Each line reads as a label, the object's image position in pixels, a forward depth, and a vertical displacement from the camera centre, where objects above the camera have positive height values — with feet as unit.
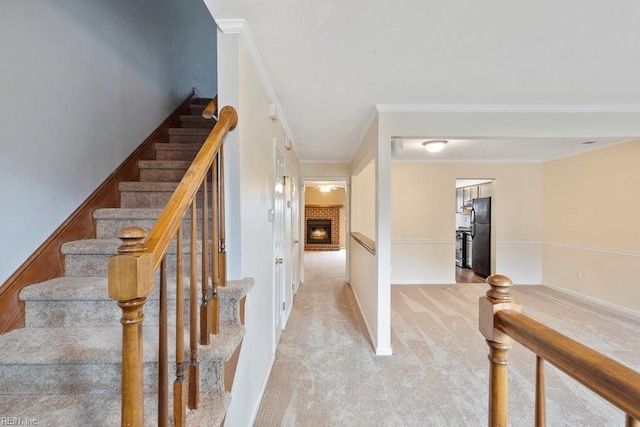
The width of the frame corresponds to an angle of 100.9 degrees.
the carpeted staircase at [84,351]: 3.17 -1.82
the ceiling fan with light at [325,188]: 29.33 +3.12
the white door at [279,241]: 8.23 -0.92
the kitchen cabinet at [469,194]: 20.17 +1.68
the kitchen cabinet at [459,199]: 22.68 +1.36
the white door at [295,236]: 13.10 -1.22
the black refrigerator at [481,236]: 16.87 -1.45
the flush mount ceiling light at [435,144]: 11.57 +3.11
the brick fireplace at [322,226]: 32.90 -1.48
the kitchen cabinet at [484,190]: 17.41 +1.71
